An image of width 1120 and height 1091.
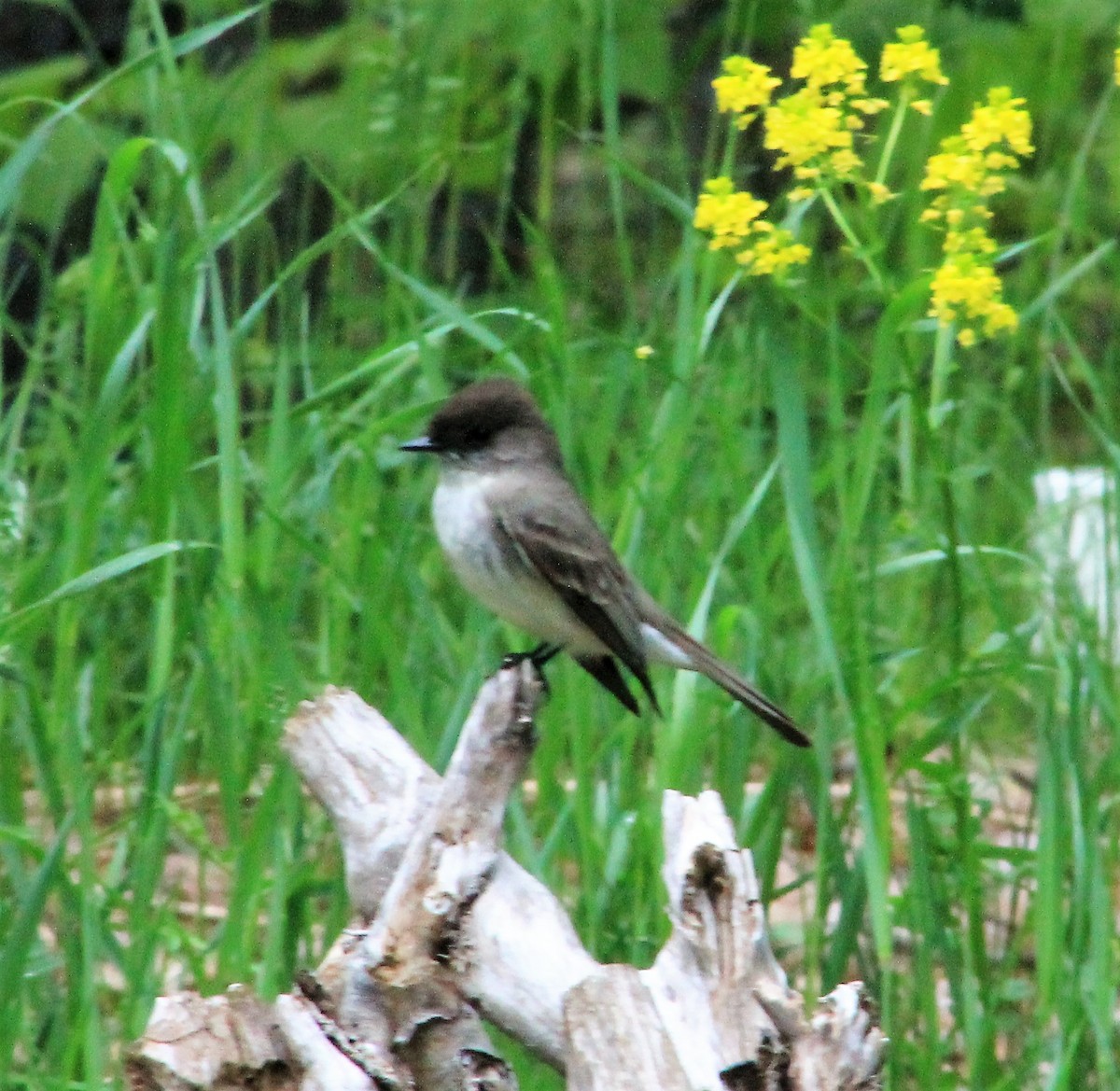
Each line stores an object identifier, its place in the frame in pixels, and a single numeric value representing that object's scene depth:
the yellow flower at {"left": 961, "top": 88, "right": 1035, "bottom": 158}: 6.38
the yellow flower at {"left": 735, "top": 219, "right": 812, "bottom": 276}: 6.32
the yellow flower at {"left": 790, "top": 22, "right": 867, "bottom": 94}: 6.46
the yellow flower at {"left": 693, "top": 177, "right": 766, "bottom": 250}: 6.38
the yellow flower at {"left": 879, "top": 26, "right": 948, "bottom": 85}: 6.55
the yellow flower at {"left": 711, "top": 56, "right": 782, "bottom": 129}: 6.56
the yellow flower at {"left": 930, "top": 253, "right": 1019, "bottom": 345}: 6.14
